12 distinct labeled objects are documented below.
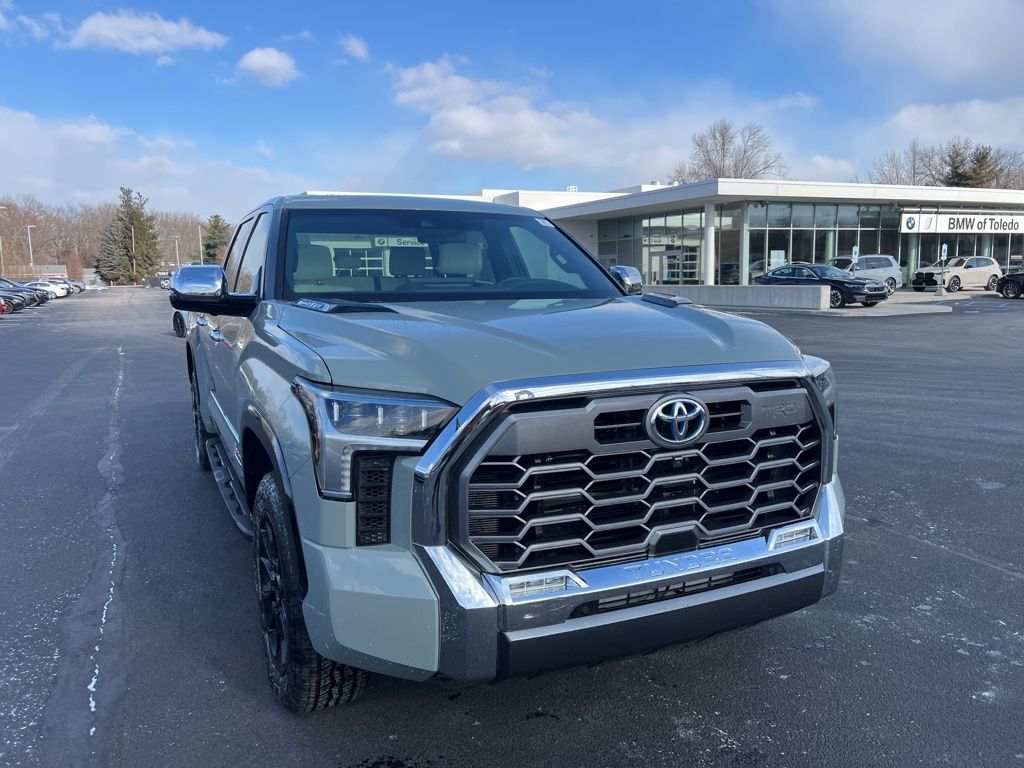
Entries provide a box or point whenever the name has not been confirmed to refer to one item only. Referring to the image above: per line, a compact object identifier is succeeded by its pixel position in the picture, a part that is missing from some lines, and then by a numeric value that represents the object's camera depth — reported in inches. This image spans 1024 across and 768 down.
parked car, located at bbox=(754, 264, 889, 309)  1072.2
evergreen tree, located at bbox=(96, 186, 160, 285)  3622.0
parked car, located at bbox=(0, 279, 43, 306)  1582.2
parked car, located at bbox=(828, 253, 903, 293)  1328.7
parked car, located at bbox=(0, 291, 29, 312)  1416.1
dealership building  1360.7
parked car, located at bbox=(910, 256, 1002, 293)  1424.7
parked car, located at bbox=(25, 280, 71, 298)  2073.2
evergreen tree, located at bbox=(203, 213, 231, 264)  3814.0
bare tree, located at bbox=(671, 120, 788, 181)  3002.0
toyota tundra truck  84.7
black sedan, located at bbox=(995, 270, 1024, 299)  1243.8
